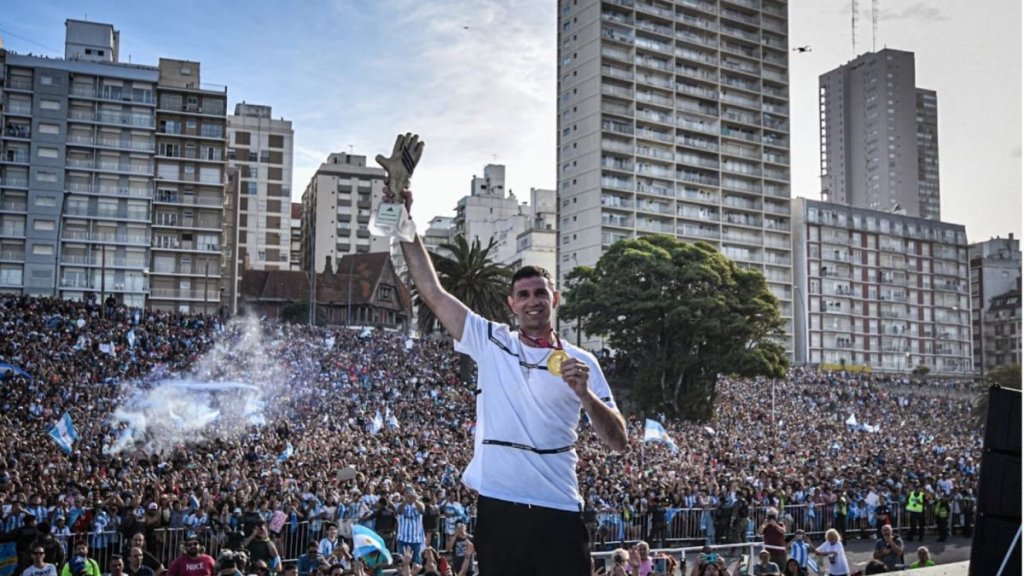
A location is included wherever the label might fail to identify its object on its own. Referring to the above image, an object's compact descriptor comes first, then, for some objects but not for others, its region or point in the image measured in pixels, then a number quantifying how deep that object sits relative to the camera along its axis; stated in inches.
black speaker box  191.6
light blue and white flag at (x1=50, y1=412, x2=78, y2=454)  877.8
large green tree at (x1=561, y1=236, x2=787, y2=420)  2092.8
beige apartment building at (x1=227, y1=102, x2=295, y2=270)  4060.0
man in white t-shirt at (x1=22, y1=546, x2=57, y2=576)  481.7
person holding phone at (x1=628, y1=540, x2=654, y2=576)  506.6
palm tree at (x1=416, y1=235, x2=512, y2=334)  2101.4
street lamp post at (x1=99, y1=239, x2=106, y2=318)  2766.7
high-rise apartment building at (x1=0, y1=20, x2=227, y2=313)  2977.4
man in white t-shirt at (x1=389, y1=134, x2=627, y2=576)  148.3
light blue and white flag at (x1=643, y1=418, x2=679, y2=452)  1162.2
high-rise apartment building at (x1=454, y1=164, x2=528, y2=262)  4232.3
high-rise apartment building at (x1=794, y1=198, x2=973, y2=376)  3865.7
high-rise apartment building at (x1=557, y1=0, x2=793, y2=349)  3393.2
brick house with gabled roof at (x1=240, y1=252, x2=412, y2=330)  3457.2
